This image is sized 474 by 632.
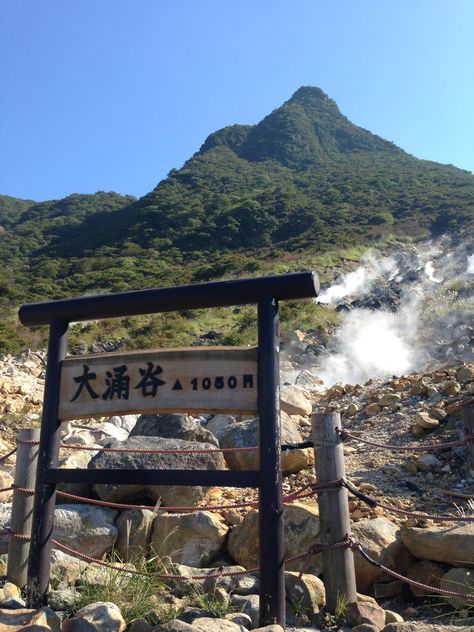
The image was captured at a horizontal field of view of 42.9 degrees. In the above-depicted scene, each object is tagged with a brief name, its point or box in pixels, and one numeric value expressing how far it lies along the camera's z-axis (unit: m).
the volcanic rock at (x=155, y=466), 5.02
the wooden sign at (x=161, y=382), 3.33
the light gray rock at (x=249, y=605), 3.28
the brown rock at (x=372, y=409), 8.96
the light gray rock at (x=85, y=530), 4.39
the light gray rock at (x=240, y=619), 3.13
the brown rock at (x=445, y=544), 3.73
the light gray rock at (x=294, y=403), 9.11
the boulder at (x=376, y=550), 3.88
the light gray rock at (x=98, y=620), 2.87
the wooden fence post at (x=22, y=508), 3.70
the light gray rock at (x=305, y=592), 3.39
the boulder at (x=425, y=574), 3.76
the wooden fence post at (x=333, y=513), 3.27
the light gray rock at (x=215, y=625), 2.74
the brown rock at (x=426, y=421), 7.47
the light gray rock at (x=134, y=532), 4.38
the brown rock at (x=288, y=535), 4.18
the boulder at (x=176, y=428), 6.80
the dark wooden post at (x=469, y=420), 3.33
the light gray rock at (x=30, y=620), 2.81
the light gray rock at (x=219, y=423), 8.29
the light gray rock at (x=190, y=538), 4.33
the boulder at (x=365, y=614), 3.06
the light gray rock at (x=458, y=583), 3.44
